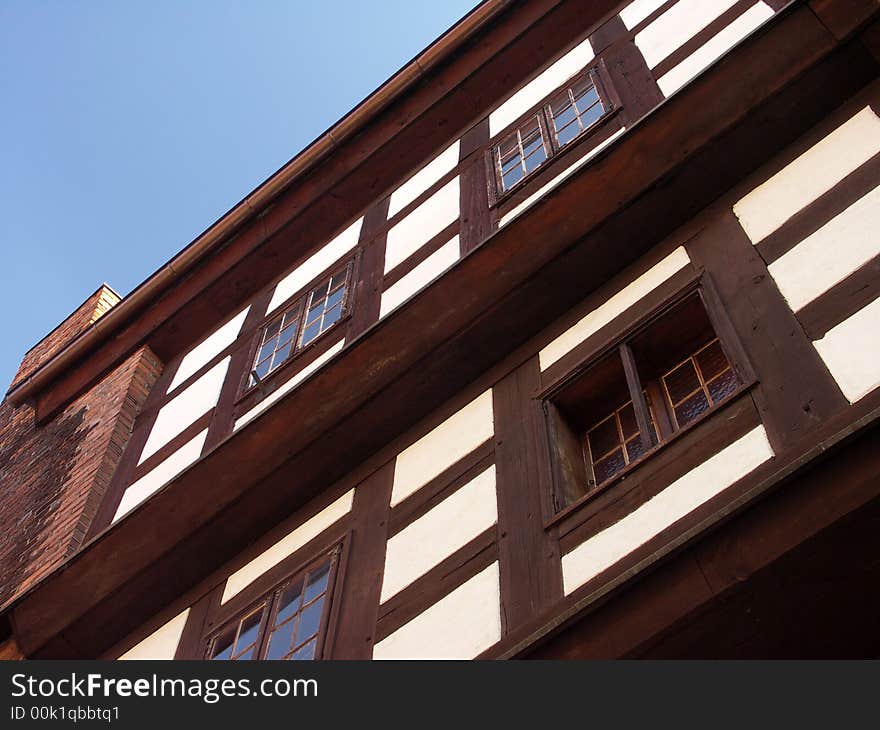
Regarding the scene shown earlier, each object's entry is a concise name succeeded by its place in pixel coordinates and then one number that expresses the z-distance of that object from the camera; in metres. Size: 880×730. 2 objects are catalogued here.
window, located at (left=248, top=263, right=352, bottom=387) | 10.30
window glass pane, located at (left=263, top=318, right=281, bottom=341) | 11.06
